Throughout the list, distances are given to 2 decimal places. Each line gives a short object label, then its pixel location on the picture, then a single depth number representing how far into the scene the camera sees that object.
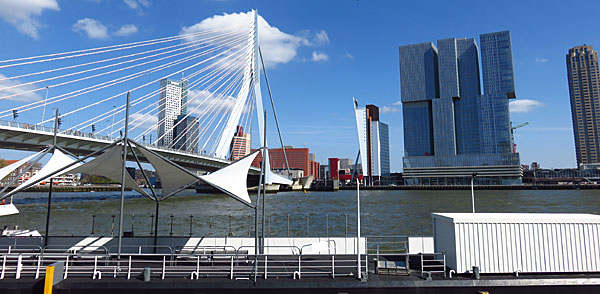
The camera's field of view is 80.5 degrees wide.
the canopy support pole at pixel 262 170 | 14.86
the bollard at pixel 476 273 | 10.91
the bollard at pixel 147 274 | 11.26
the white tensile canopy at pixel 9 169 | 18.25
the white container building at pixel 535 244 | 11.34
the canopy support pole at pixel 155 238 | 17.08
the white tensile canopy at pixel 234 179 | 16.00
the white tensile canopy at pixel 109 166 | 15.76
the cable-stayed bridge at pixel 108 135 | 46.50
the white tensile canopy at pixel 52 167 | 14.66
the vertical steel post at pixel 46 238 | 17.22
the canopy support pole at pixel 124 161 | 13.13
